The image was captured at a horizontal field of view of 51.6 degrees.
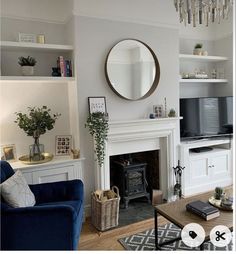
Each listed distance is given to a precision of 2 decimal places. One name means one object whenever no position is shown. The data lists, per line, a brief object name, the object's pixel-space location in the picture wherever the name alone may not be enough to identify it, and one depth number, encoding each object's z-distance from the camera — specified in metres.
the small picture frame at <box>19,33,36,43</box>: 2.79
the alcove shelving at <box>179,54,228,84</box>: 3.74
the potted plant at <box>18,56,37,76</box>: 2.72
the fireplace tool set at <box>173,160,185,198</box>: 3.37
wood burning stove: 3.21
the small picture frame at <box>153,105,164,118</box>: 3.32
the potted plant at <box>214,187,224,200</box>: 2.27
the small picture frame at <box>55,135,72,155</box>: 3.06
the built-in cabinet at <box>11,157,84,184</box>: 2.57
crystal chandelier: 1.88
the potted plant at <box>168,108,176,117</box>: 3.39
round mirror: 3.02
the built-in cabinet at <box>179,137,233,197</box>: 3.52
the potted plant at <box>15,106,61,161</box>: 2.66
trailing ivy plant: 2.73
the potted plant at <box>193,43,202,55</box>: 3.86
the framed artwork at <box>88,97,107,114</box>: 2.88
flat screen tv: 3.67
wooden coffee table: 1.90
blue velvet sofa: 1.78
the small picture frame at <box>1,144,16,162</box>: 2.79
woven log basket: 2.64
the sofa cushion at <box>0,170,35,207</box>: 1.89
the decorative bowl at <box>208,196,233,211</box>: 2.11
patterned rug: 2.29
